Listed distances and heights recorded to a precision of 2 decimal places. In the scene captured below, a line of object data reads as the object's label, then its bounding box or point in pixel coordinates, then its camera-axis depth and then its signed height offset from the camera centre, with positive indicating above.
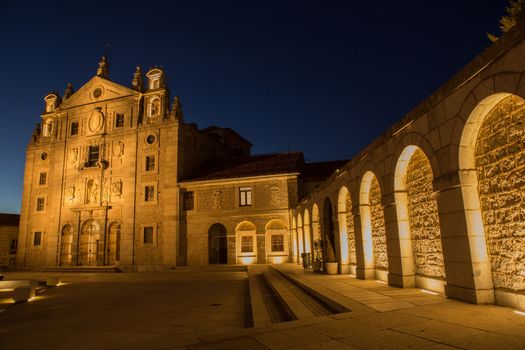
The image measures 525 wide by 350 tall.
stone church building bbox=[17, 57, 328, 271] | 28.27 +4.79
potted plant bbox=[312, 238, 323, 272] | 16.19 -0.81
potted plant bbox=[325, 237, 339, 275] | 14.75 -0.87
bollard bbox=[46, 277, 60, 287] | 19.17 -1.72
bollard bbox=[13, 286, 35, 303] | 13.59 -1.64
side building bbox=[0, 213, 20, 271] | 37.31 +1.05
